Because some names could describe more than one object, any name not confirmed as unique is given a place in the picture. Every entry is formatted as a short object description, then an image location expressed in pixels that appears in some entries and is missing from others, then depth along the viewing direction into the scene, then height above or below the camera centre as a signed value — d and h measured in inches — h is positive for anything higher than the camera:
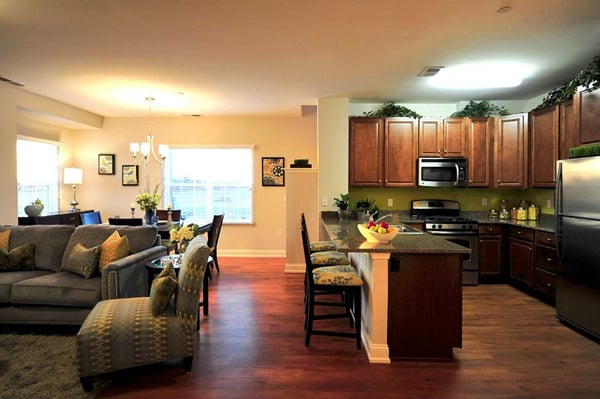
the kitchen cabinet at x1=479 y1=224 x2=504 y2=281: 193.0 -29.2
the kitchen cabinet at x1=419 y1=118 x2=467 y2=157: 207.6 +33.3
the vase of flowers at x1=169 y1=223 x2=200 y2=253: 133.4 -14.5
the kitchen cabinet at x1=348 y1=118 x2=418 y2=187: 208.7 +24.9
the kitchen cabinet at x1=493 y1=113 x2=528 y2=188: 196.7 +24.3
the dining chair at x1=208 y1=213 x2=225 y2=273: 205.2 -20.7
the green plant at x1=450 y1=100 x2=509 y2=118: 208.1 +49.4
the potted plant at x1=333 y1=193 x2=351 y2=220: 195.0 -5.9
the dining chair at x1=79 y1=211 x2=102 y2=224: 209.8 -13.1
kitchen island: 109.8 -33.4
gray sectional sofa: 125.5 -31.4
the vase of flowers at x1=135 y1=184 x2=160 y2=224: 189.3 -5.0
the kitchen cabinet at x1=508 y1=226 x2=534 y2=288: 173.2 -29.5
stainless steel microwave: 206.1 +13.3
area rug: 92.1 -49.1
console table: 203.2 -14.0
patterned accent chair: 93.7 -36.4
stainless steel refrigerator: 122.5 -17.0
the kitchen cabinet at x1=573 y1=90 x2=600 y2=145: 139.3 +31.8
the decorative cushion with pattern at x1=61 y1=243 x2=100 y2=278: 132.7 -24.2
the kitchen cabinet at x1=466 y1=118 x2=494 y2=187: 205.8 +25.8
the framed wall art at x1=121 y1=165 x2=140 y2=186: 272.7 +15.4
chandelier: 206.7 +27.5
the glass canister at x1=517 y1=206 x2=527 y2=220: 199.5 -10.4
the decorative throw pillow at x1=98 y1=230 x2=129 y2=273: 135.4 -20.6
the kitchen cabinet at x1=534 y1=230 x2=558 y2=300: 157.1 -30.8
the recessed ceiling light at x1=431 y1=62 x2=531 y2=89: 156.8 +55.3
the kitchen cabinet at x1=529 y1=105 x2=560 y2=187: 174.1 +24.7
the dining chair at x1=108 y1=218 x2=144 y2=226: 183.3 -13.4
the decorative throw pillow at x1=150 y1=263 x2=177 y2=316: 101.5 -27.4
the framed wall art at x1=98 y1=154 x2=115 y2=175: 271.7 +23.6
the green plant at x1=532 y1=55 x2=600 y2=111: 135.3 +45.6
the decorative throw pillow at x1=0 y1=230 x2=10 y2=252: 143.7 -17.7
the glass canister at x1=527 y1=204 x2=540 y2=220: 200.4 -9.9
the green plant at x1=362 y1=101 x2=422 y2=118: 210.2 +48.3
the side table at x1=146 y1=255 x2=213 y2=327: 133.6 -28.0
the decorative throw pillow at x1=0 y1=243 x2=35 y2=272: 140.3 -24.5
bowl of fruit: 112.7 -11.6
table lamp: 253.8 +13.1
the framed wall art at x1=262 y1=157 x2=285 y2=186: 269.3 +17.3
